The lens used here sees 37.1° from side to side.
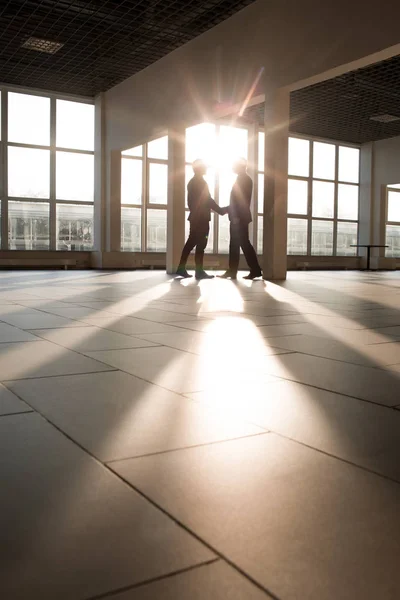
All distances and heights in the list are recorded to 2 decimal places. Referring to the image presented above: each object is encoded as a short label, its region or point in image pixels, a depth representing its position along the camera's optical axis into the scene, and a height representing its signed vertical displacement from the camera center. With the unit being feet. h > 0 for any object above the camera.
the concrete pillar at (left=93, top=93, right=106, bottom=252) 54.08 +7.59
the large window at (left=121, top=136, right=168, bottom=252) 58.85 +6.07
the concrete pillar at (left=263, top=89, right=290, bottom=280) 34.65 +4.47
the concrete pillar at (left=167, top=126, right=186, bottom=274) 43.06 +4.44
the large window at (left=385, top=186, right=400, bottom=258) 74.28 +4.92
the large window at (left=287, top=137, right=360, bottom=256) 69.44 +7.46
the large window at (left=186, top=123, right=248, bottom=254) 61.46 +11.11
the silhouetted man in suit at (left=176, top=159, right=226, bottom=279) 34.76 +2.83
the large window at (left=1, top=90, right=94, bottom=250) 53.52 +7.84
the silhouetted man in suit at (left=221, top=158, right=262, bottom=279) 34.19 +2.67
